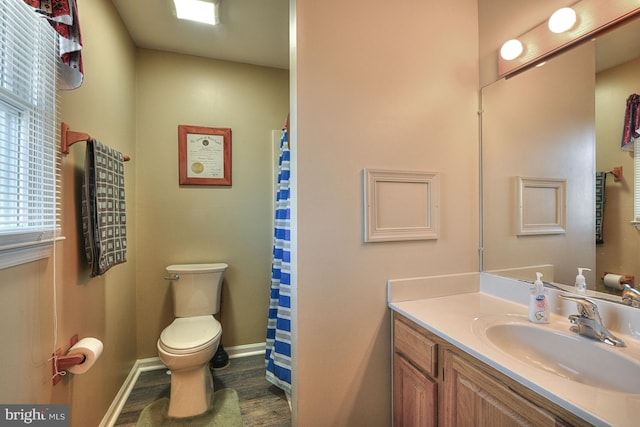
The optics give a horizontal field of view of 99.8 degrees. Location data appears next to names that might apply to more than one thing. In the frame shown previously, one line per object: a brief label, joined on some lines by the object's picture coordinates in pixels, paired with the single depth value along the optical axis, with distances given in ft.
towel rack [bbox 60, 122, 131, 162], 3.87
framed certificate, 7.44
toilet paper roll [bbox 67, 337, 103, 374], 3.75
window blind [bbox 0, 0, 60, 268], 2.93
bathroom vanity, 2.22
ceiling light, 5.60
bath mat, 5.30
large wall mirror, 3.36
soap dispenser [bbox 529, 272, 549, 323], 3.58
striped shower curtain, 5.78
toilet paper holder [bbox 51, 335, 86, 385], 3.60
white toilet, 5.33
